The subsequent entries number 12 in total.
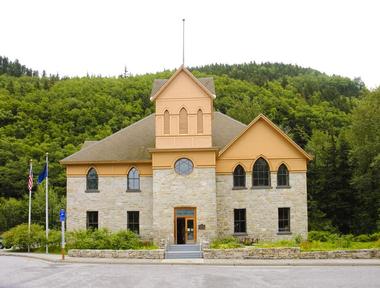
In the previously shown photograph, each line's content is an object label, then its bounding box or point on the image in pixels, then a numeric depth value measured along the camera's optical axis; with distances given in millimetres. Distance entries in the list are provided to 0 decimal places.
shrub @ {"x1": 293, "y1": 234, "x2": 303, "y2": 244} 35438
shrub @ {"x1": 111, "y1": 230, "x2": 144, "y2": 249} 32469
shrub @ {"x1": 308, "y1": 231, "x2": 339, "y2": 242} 36469
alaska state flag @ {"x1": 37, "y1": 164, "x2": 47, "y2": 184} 37484
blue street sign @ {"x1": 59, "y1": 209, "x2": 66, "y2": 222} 31703
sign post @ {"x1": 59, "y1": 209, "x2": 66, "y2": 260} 31703
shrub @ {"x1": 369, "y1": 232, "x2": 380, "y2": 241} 37059
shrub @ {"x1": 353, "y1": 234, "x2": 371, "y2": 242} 37469
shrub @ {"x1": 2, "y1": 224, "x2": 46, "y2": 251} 37375
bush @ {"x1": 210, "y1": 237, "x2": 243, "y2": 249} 32103
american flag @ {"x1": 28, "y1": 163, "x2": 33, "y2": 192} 37656
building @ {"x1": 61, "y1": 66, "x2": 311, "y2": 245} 36812
